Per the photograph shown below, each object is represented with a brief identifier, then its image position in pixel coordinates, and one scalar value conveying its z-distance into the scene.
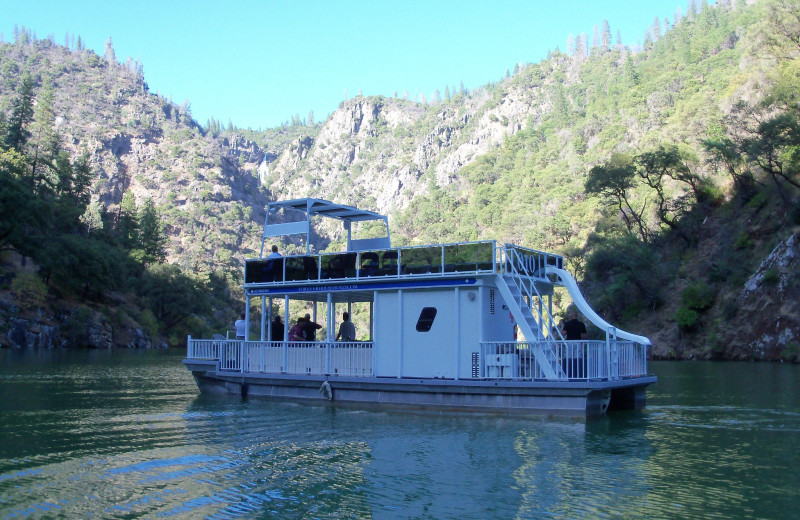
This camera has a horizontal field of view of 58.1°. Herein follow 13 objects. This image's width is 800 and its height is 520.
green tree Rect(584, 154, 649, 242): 53.91
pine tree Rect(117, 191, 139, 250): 94.50
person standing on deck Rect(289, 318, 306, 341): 19.41
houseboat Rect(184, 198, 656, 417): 15.39
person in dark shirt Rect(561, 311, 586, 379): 15.03
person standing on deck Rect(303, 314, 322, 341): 19.55
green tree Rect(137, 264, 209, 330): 81.44
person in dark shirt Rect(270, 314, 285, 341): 20.08
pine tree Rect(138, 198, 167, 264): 96.69
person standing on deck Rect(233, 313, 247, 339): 20.41
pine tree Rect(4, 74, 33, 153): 88.00
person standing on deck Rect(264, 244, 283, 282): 19.48
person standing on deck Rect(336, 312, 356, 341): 19.31
